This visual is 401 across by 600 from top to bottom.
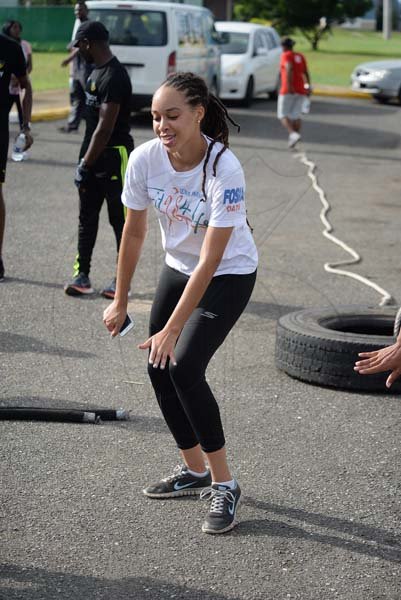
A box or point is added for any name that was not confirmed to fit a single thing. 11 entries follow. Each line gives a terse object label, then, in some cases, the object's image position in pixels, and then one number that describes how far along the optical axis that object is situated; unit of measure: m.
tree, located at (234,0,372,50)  81.24
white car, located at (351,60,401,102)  36.88
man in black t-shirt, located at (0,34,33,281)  11.33
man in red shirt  25.37
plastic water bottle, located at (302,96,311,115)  25.05
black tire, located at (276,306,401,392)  8.33
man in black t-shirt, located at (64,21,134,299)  10.77
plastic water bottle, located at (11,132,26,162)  11.65
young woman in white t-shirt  5.60
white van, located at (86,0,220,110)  25.73
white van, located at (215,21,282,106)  32.66
